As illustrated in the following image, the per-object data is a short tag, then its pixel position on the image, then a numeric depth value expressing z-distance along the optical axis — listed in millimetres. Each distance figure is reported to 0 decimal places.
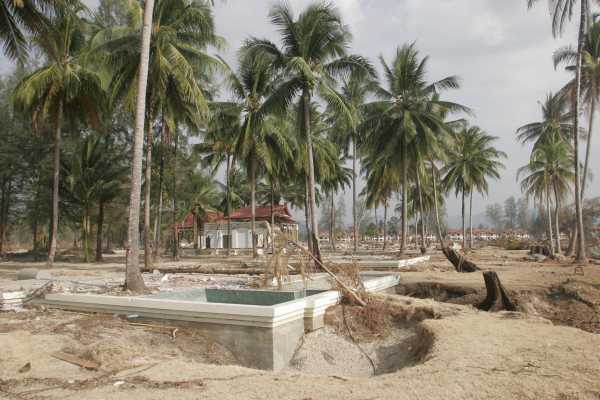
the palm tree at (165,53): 15750
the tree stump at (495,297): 10750
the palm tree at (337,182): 44288
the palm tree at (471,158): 38750
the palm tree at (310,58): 17172
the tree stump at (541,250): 28672
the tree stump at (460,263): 17703
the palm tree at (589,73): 22188
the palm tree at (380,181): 30264
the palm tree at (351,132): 29305
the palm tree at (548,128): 33500
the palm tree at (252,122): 25500
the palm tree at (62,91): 19047
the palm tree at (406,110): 24391
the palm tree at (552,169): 32469
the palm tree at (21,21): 12266
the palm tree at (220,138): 27297
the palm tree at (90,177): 25953
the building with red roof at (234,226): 41397
